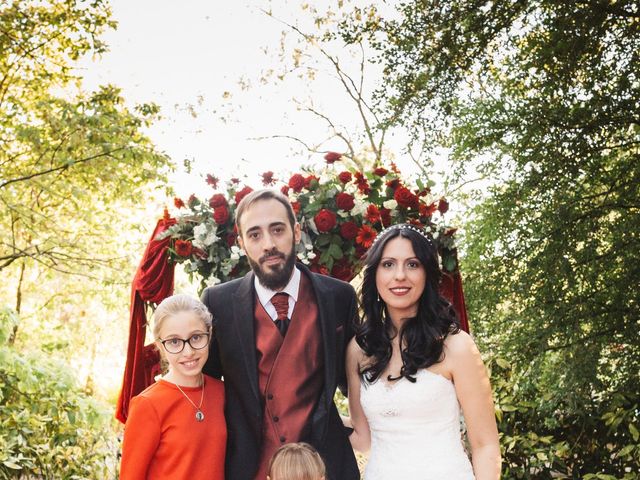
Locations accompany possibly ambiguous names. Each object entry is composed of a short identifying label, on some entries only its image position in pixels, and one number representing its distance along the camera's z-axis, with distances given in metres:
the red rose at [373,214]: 3.44
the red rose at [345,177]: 3.60
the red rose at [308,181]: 3.60
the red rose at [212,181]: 3.68
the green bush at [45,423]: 4.85
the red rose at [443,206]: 3.59
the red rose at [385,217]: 3.57
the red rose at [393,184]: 3.67
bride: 2.63
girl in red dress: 2.46
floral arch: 3.46
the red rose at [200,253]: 3.54
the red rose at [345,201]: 3.49
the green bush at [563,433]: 4.58
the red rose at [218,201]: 3.50
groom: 2.65
